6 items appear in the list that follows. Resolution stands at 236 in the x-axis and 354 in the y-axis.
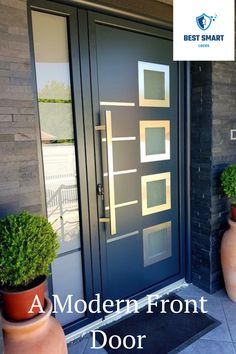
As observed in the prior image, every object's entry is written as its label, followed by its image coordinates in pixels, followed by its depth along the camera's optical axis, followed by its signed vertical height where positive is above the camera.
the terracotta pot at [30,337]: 1.14 -0.83
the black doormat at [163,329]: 1.84 -1.39
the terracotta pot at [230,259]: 2.18 -1.03
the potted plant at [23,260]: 1.11 -0.51
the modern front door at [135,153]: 1.91 -0.18
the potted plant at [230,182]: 2.12 -0.43
